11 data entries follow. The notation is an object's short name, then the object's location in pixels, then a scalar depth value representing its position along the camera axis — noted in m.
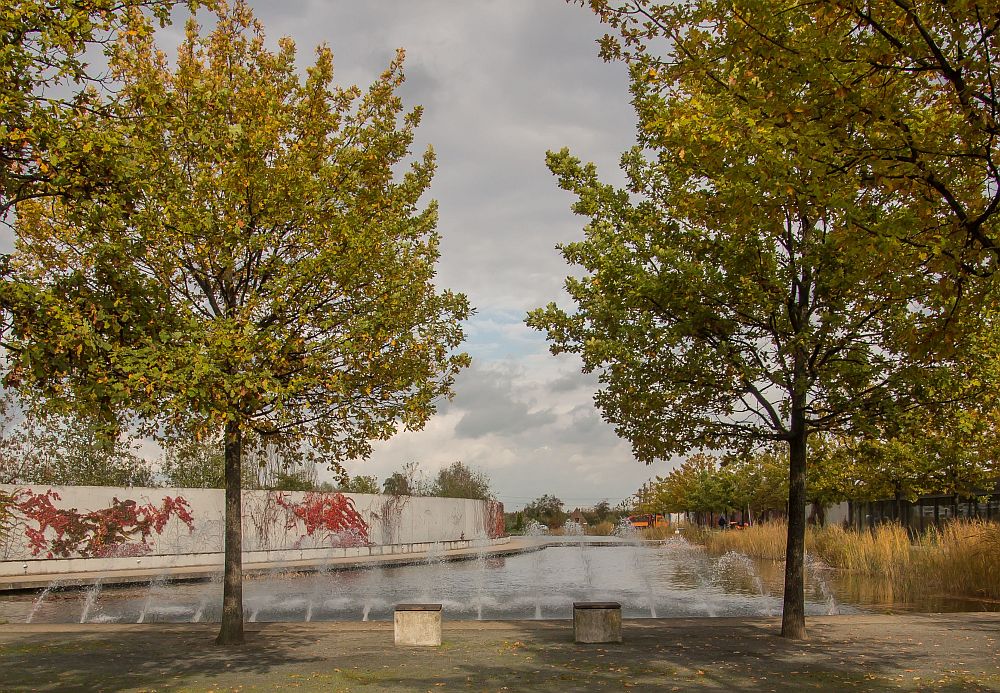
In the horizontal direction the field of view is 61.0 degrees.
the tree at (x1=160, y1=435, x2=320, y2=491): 41.84
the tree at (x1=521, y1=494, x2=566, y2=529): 90.64
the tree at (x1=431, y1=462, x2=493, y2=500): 70.19
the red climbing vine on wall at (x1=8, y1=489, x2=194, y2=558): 26.03
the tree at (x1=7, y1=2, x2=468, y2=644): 9.41
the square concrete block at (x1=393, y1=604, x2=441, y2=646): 11.23
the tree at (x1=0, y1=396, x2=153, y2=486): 34.09
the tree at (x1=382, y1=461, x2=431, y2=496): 67.62
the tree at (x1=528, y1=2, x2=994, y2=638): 11.08
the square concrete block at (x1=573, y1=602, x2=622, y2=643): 11.38
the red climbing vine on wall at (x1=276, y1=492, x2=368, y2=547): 34.78
